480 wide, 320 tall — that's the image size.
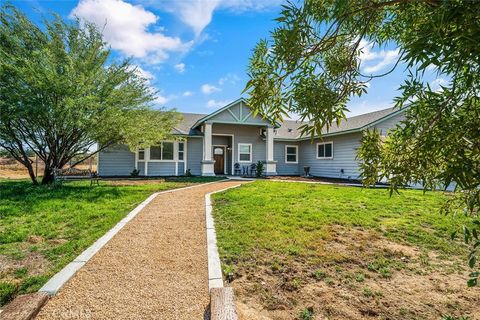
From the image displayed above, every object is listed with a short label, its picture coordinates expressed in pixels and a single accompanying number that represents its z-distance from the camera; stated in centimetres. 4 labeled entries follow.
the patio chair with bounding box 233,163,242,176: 1986
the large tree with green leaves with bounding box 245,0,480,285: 142
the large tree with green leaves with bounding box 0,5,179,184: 928
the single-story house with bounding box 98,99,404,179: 1706
